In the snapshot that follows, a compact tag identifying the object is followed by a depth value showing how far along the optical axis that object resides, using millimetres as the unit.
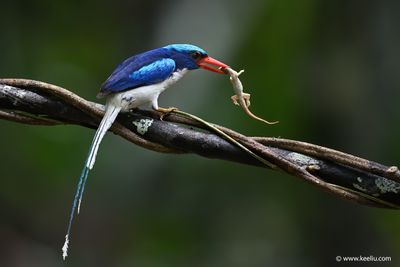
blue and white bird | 6645
